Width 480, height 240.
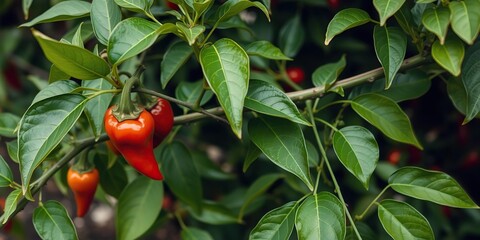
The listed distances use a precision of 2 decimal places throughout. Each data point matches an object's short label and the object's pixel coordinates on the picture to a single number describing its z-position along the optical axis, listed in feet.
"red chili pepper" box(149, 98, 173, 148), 2.18
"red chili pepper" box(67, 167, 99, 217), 2.39
